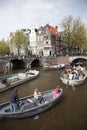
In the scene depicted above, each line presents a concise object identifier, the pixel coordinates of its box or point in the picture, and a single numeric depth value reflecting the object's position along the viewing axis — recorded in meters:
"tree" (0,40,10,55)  29.75
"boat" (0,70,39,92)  9.91
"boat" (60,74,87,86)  10.20
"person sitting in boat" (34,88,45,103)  6.64
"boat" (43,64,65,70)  18.26
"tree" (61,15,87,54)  21.98
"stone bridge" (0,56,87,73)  20.77
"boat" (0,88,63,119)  5.70
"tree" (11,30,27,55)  24.58
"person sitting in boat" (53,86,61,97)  7.48
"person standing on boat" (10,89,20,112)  5.90
